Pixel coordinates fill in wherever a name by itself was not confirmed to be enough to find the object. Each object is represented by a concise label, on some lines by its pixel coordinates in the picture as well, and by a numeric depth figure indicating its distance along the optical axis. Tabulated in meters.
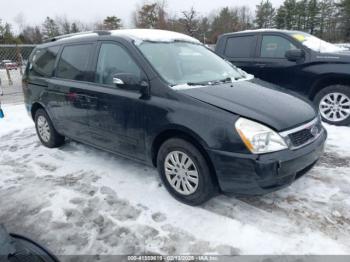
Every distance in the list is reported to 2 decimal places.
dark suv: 5.41
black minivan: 2.67
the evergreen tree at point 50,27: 54.09
